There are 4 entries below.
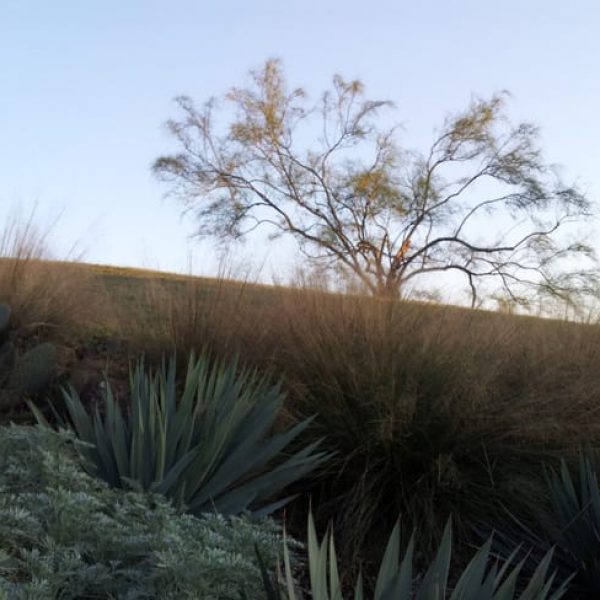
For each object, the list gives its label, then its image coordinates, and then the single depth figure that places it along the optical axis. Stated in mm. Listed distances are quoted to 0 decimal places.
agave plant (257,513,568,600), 2760
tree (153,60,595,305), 21766
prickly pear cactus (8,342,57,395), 7371
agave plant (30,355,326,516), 4863
